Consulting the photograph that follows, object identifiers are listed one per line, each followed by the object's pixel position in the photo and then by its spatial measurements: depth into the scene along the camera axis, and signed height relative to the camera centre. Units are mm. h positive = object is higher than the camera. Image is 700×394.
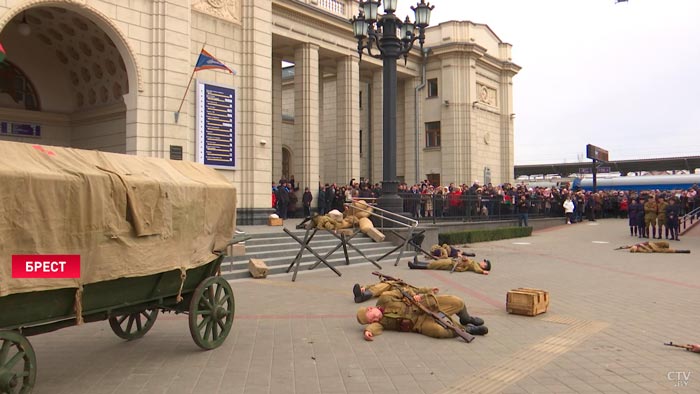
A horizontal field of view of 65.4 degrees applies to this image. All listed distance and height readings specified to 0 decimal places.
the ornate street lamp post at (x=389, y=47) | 16031 +4786
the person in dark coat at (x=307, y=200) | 24016 +60
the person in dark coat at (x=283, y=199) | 22656 +102
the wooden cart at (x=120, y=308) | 4207 -1007
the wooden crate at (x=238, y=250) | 12492 -1111
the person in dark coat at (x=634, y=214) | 22691 -558
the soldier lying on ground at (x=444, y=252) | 14688 -1393
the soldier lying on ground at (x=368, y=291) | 8584 -1457
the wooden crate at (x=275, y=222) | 18547 -699
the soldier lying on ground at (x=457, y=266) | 12680 -1521
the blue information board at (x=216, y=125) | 17328 +2491
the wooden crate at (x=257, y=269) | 11758 -1464
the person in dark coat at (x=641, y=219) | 22445 -782
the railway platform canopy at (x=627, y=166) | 61431 +4257
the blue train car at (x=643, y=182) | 45031 +1579
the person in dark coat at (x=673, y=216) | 21031 -600
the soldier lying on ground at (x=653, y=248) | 17391 -1524
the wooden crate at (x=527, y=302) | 7926 -1493
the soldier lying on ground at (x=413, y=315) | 6938 -1483
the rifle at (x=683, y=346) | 6156 -1664
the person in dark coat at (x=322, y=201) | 24422 +15
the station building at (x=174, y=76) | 15602 +4193
